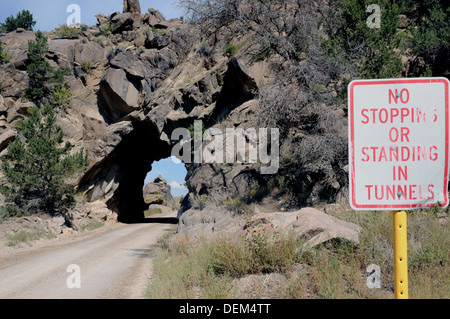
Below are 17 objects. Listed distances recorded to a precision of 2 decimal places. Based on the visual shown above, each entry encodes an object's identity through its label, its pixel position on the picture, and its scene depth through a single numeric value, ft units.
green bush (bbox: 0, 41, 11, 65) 104.26
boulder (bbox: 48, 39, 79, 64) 109.91
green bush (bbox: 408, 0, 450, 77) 58.95
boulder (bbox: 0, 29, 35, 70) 103.30
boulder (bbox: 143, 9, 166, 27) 130.34
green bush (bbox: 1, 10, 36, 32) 144.94
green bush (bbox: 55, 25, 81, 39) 118.52
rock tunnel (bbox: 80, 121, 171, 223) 104.27
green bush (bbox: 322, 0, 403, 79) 47.20
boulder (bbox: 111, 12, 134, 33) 126.82
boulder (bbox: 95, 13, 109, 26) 131.44
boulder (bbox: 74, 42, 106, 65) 113.29
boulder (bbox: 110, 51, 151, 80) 105.70
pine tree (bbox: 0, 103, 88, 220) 67.92
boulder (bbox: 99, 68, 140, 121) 103.91
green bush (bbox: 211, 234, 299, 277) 21.31
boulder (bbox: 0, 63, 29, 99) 99.19
